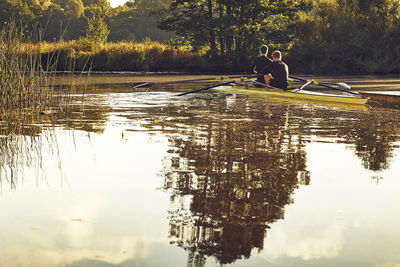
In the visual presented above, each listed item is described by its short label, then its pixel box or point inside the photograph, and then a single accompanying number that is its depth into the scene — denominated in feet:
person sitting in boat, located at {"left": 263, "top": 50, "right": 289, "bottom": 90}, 54.42
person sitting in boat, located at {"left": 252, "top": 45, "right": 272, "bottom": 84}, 59.36
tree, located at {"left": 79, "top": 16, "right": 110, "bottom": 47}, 144.97
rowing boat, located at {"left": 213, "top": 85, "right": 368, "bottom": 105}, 48.73
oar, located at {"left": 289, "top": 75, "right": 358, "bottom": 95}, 52.78
